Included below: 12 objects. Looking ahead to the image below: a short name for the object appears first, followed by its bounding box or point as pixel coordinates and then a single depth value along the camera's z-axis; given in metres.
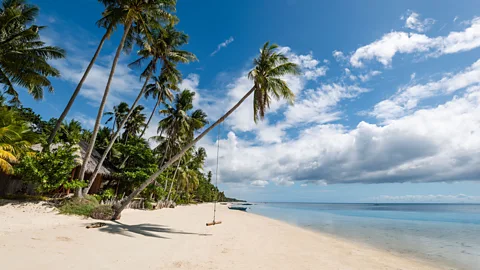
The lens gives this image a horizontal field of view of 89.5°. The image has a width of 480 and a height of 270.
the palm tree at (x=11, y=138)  11.03
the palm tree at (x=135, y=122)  29.48
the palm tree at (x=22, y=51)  13.09
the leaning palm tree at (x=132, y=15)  13.40
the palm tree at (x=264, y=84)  11.70
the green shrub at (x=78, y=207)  11.61
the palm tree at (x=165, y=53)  17.35
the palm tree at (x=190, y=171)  34.47
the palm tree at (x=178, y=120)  25.62
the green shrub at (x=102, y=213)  11.39
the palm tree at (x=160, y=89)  21.92
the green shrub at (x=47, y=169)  12.61
